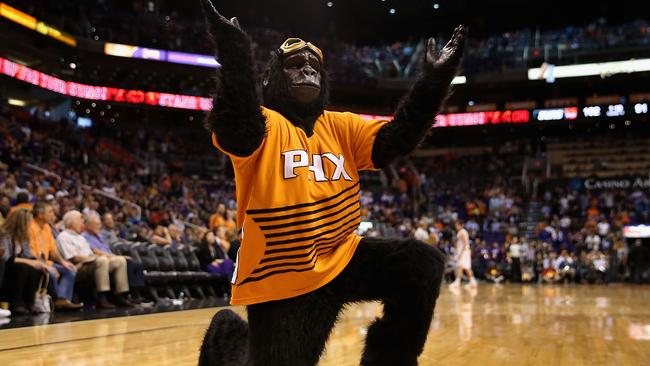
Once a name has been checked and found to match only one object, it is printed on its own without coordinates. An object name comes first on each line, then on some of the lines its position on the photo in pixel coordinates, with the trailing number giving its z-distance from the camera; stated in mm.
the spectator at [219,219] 12594
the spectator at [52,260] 7426
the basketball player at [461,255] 15688
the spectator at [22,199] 9500
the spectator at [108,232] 9377
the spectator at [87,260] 7988
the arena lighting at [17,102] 27197
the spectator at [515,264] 20012
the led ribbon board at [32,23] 22259
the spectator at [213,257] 10883
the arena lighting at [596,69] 29172
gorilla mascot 2189
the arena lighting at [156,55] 26922
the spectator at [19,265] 6941
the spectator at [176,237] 11266
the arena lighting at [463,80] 31084
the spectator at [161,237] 10484
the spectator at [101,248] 8467
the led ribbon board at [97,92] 23344
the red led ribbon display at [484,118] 32500
